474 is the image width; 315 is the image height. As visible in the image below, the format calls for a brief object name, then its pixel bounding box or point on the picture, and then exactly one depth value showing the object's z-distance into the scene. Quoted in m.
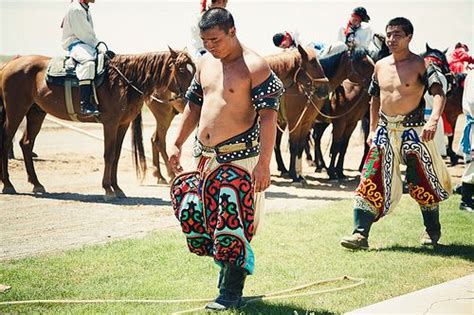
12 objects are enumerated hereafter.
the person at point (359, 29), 14.18
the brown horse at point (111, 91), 10.66
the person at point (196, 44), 11.62
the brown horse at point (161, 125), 12.23
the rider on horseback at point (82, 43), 10.48
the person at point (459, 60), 12.37
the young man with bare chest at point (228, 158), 5.12
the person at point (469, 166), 9.89
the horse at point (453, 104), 11.65
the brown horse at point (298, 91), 12.05
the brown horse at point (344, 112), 13.59
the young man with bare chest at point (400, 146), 7.34
